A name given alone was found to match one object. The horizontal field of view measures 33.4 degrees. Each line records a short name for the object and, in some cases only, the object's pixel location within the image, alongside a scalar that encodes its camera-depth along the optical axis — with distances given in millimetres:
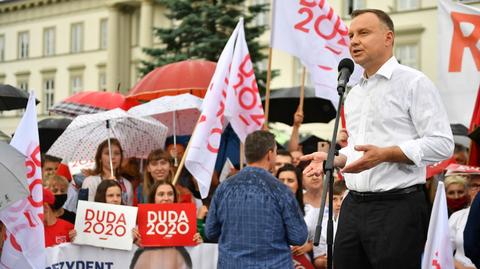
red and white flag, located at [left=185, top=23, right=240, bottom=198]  7125
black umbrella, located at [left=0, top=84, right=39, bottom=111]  10141
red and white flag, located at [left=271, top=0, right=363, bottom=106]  8008
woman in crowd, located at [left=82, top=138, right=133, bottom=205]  7820
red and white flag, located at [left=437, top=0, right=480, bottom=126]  8078
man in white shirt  3736
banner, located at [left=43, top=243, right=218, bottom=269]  6664
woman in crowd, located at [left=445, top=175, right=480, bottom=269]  6543
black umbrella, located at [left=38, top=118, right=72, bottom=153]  13047
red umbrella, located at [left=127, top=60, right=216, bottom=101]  9945
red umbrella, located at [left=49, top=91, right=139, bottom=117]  11750
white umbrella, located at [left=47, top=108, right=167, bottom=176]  7991
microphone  3811
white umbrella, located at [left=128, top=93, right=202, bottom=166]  8188
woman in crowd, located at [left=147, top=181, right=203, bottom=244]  7043
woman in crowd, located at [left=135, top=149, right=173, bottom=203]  7723
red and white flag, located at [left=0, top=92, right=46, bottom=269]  6098
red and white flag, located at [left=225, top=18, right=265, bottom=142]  7711
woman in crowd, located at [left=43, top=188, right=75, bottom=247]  6766
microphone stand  3600
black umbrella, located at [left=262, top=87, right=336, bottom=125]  12734
